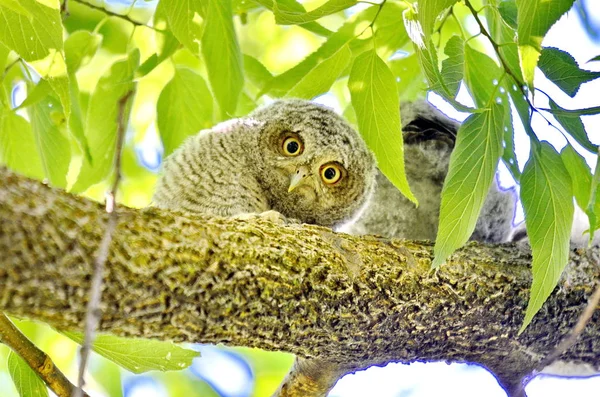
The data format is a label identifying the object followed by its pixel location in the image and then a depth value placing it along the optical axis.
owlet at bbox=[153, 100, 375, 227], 5.92
